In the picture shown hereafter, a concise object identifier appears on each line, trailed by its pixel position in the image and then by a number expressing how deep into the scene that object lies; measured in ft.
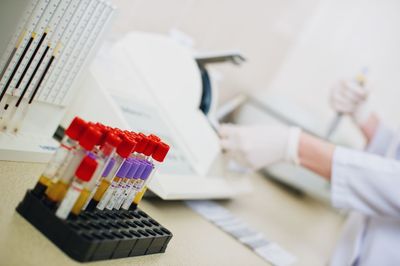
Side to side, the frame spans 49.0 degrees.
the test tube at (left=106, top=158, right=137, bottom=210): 2.42
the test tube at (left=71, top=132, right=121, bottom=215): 2.14
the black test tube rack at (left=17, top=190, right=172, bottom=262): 2.03
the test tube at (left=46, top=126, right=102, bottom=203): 2.12
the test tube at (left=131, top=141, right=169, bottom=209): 2.49
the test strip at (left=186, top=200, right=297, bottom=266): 3.79
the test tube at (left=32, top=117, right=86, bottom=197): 2.13
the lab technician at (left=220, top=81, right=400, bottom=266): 4.18
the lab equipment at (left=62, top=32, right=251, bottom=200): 3.67
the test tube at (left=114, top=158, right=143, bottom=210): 2.42
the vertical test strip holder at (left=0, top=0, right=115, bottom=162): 2.62
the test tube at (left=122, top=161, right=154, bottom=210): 2.52
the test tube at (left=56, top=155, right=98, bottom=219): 2.08
